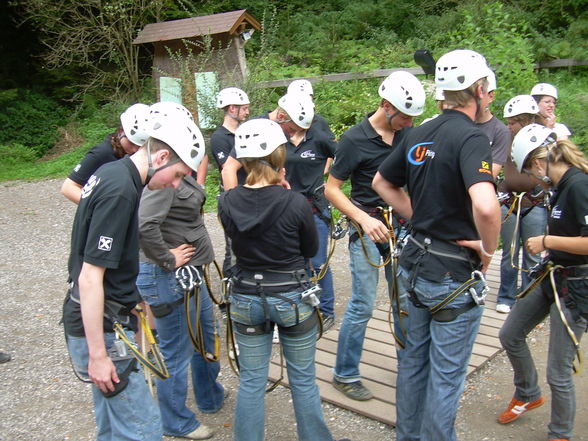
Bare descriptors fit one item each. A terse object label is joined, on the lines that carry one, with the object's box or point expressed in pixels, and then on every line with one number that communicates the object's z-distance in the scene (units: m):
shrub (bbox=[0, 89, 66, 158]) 18.98
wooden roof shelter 12.39
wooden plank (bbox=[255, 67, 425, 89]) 12.61
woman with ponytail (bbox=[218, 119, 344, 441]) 3.18
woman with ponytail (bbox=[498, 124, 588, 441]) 3.37
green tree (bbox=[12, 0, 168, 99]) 17.55
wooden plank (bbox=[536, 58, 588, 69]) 11.84
